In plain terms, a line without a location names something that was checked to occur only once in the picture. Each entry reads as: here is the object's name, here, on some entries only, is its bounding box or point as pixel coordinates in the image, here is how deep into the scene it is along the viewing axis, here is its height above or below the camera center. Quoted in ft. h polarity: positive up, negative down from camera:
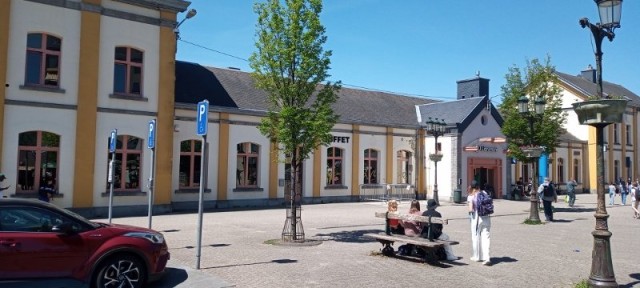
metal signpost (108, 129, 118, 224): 40.54 +2.40
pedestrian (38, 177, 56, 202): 52.11 -2.01
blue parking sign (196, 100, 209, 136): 29.76 +3.24
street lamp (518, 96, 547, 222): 59.11 +3.32
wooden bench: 31.89 -4.08
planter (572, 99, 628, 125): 24.79 +3.48
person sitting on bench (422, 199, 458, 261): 33.10 -3.54
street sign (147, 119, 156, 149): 37.17 +2.82
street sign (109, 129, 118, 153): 41.42 +2.57
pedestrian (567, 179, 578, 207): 85.92 -1.93
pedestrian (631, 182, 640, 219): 71.01 -2.72
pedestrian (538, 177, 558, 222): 61.94 -2.17
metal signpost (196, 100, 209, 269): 29.27 +2.58
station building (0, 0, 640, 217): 56.24 +6.80
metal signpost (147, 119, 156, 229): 37.07 +2.67
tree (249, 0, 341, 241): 41.52 +8.35
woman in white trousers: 33.17 -3.61
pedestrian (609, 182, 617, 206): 97.97 -2.26
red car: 21.13 -3.41
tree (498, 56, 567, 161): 71.46 +9.75
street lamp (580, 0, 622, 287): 24.63 +0.16
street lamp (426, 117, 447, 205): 85.05 +8.25
